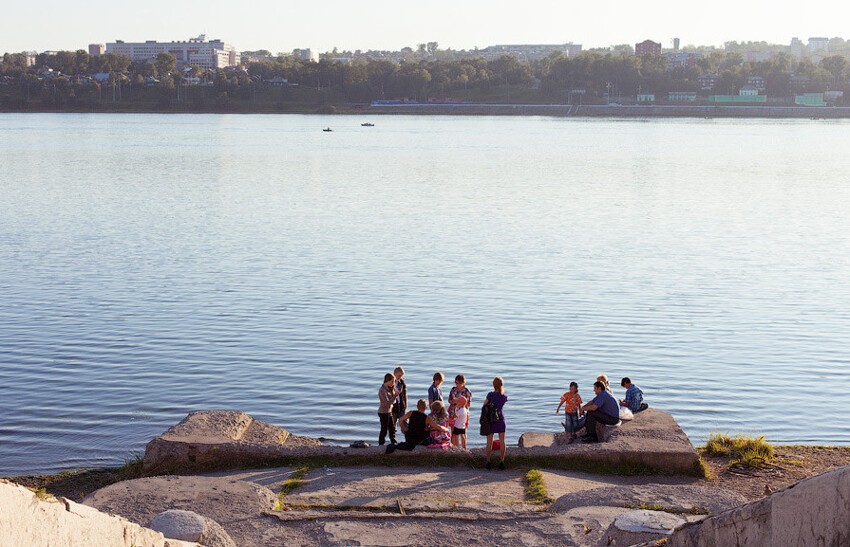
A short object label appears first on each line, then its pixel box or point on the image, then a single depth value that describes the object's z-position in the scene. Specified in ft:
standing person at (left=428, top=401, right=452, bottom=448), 52.54
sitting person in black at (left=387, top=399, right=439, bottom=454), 52.29
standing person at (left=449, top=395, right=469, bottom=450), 53.36
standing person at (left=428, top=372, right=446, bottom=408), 54.58
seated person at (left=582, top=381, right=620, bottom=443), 53.98
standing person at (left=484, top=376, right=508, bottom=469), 50.08
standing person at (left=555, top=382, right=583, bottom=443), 55.77
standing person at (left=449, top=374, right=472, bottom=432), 53.47
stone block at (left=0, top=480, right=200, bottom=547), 21.76
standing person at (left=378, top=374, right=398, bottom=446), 55.83
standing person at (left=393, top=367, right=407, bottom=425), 56.65
